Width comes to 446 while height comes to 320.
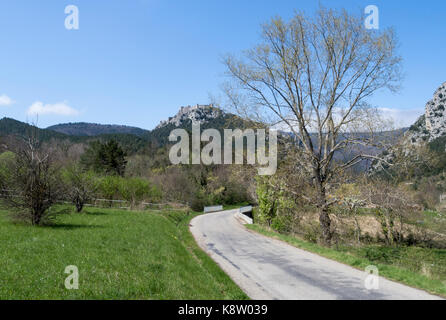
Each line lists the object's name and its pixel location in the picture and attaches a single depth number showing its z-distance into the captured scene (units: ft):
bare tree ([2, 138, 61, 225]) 54.54
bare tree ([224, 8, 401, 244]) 55.77
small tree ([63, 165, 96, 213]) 92.47
